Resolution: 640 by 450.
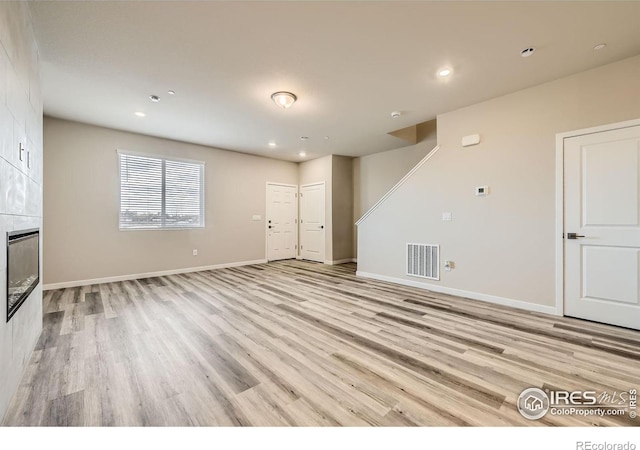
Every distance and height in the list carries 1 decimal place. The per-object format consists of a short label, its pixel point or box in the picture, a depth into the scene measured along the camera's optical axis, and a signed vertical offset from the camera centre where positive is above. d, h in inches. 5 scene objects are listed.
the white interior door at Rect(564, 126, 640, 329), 107.9 -1.2
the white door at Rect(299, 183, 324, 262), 282.4 +2.6
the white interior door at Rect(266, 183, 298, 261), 283.1 +3.6
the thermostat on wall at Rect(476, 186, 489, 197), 144.2 +18.3
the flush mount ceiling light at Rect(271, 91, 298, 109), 136.4 +65.5
